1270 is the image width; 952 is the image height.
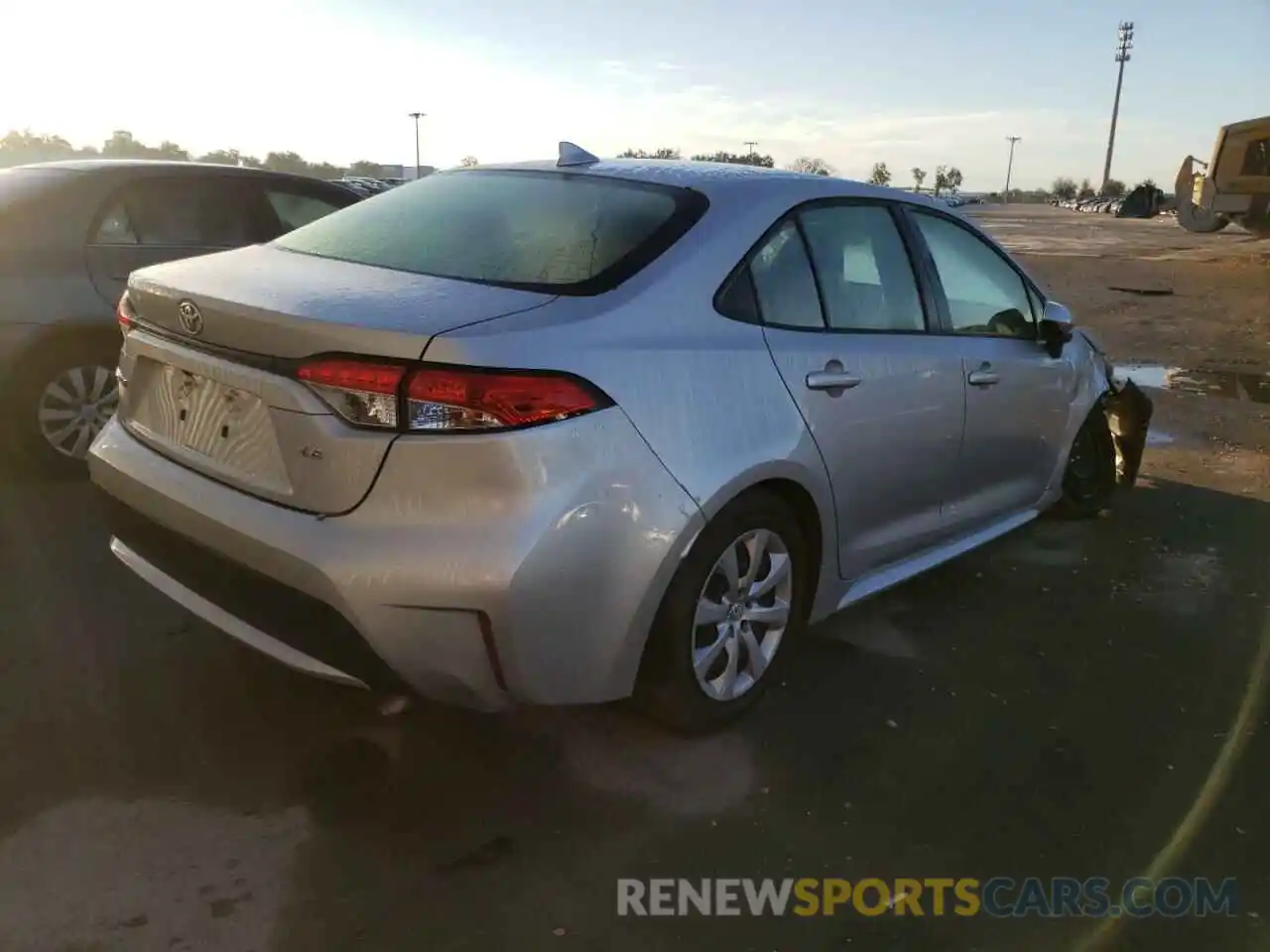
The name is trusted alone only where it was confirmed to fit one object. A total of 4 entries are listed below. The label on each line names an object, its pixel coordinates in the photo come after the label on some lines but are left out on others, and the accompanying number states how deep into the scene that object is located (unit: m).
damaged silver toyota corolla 2.42
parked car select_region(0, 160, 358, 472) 4.82
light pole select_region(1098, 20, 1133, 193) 85.88
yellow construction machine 20.89
